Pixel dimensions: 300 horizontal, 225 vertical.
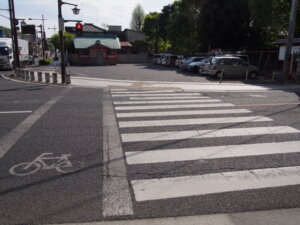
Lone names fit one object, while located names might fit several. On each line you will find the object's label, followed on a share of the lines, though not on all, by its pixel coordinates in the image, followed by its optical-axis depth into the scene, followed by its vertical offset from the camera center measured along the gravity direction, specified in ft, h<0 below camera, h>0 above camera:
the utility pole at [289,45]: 61.39 +2.17
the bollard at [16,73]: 73.02 -5.13
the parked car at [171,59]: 136.87 -2.35
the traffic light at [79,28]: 57.60 +4.71
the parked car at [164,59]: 140.18 -2.47
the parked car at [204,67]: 78.42 -3.34
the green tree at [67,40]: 187.22 +11.04
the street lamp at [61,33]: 55.62 +3.62
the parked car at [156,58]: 159.22 -2.41
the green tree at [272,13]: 84.58 +12.01
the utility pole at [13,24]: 84.47 +7.74
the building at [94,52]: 168.66 +0.51
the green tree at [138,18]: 312.71 +36.91
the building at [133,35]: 253.65 +15.39
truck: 102.89 -0.77
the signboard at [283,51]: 67.75 +1.00
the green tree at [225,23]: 111.55 +11.95
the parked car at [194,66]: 94.38 -3.83
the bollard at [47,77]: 60.18 -5.03
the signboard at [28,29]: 137.60 +10.80
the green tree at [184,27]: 140.56 +13.53
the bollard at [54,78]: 58.83 -4.98
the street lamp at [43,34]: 190.09 +11.87
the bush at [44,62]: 142.10 -4.58
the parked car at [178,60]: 126.62 -2.61
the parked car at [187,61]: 101.31 -2.36
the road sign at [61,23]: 55.49 +5.39
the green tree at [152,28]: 233.76 +20.04
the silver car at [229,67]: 73.72 -3.02
